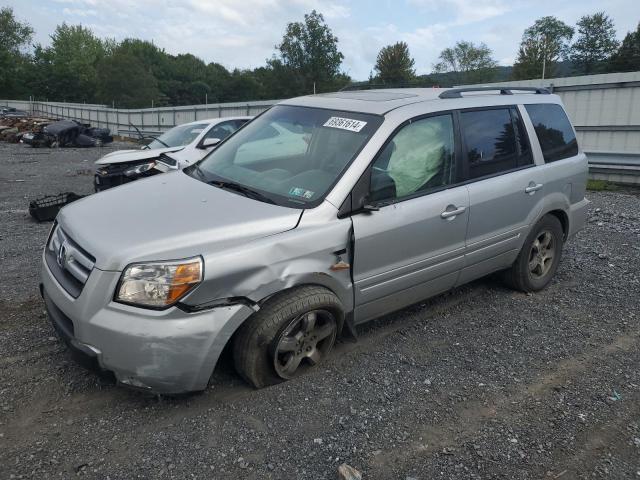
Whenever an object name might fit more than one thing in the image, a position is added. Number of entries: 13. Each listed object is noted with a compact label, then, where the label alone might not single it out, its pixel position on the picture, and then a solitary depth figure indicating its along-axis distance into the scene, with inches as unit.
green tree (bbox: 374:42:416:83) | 2564.0
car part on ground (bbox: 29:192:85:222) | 292.5
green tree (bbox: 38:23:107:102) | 2874.0
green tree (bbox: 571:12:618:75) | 2436.0
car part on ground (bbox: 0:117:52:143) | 976.9
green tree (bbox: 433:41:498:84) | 3053.4
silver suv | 106.9
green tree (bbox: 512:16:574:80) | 2253.9
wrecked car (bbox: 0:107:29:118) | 1708.8
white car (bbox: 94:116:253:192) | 323.0
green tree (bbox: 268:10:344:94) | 2345.0
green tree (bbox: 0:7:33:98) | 2689.5
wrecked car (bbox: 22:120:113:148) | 859.9
